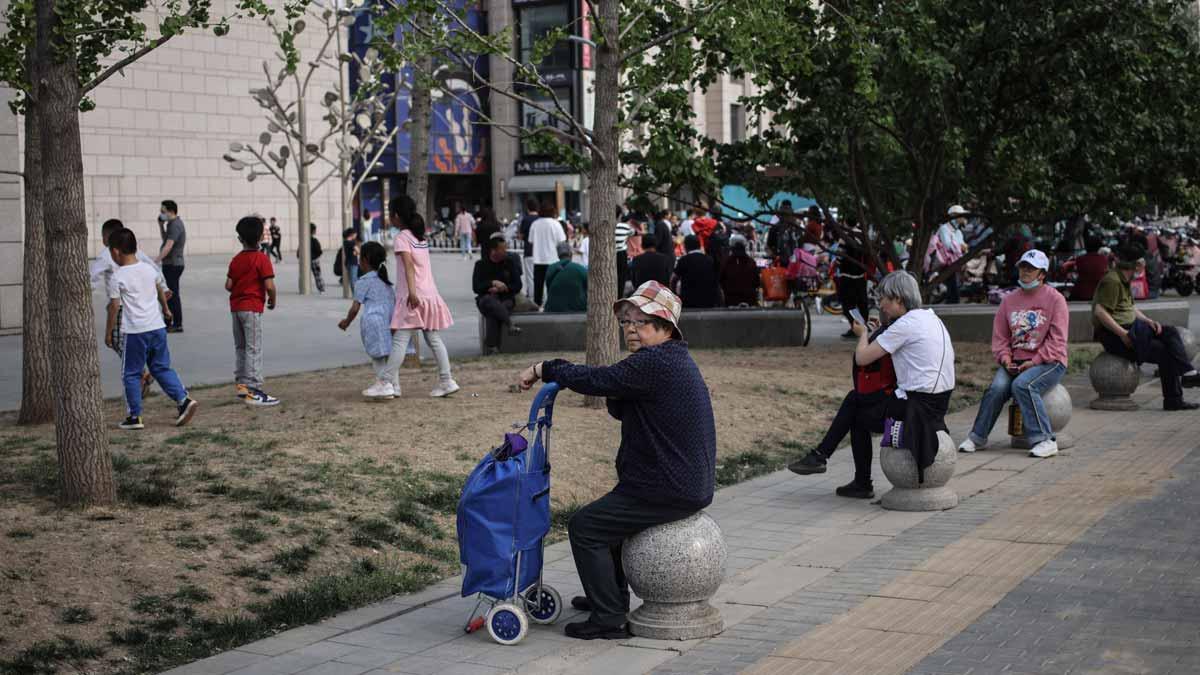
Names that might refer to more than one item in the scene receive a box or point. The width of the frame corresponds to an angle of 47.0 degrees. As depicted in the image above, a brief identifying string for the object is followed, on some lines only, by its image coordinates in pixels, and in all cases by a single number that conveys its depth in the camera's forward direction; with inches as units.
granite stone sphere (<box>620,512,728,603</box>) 243.6
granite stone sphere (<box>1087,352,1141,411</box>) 537.6
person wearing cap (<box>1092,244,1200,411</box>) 526.3
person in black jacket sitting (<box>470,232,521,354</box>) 650.2
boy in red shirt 474.9
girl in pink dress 466.9
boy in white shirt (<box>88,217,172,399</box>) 441.7
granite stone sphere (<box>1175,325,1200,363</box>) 542.8
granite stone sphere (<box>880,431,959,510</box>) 354.9
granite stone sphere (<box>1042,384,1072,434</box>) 445.1
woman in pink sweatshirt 426.3
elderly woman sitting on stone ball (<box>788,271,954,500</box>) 352.5
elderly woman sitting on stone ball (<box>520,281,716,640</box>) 239.8
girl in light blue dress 471.8
